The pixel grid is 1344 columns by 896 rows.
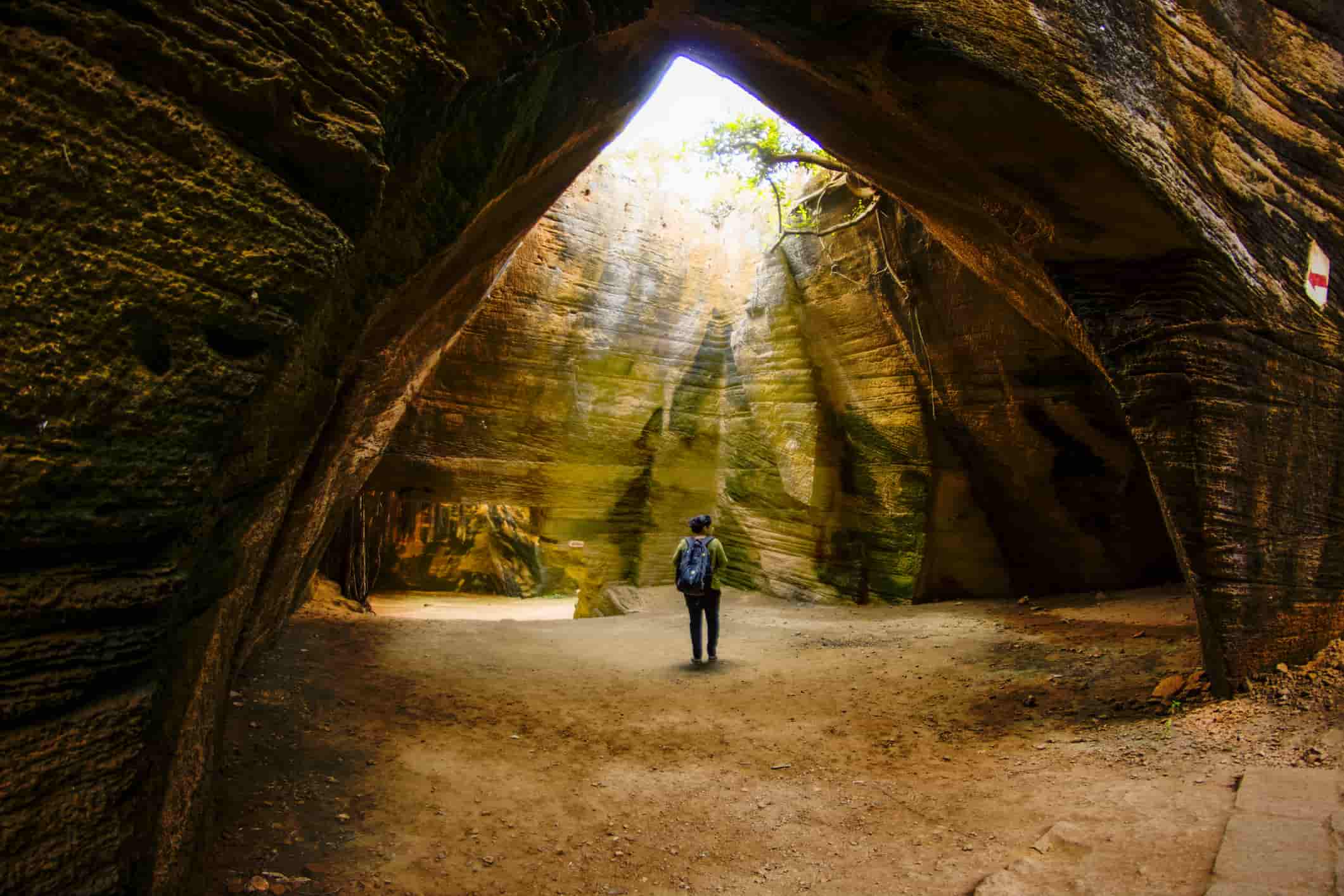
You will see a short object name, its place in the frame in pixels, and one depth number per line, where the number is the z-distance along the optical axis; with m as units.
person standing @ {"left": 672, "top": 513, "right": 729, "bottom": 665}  6.62
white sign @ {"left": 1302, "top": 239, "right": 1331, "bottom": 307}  4.68
